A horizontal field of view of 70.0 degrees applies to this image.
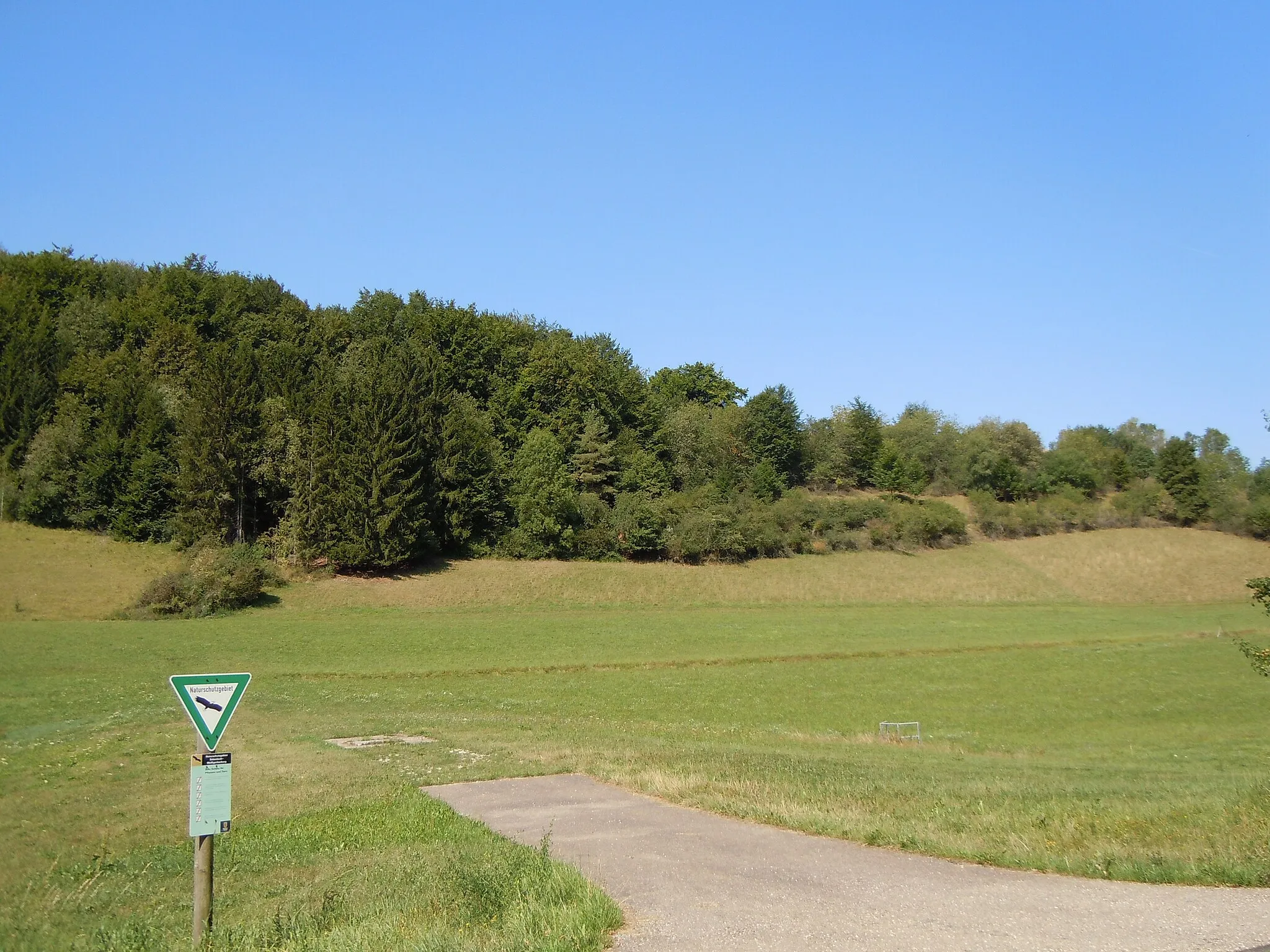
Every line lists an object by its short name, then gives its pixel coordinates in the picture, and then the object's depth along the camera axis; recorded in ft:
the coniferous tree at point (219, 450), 220.02
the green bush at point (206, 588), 183.32
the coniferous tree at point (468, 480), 246.47
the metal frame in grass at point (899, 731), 92.94
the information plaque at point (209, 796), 26.86
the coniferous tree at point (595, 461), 280.92
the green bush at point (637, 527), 265.75
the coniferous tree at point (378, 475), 221.25
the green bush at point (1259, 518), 318.45
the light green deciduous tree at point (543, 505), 255.09
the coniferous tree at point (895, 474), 366.22
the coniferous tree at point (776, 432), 364.17
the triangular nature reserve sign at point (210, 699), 27.20
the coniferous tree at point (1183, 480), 346.33
